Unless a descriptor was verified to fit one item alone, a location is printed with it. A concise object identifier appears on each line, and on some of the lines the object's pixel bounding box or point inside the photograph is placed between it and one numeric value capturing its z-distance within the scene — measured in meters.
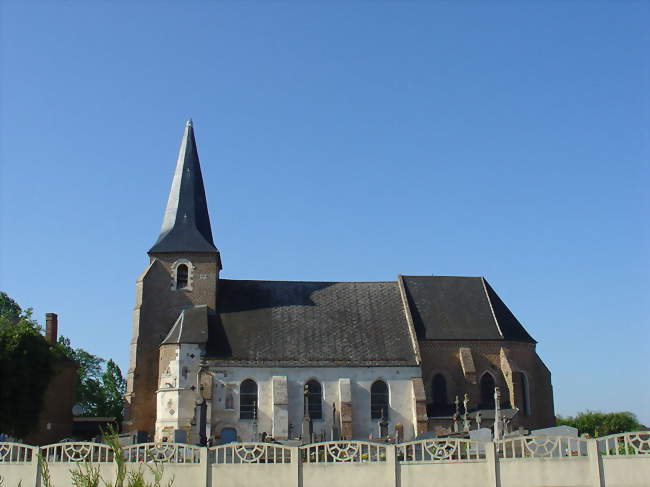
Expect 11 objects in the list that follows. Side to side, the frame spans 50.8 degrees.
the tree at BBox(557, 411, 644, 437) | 44.06
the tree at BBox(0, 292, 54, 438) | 27.08
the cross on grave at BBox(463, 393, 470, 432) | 28.73
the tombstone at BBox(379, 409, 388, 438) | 30.80
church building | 32.12
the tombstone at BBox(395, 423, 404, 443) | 31.86
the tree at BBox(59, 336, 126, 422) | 55.97
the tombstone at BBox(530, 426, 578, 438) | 20.49
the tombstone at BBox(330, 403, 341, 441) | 31.75
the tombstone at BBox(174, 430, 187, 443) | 23.33
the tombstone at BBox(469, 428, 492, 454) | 21.75
